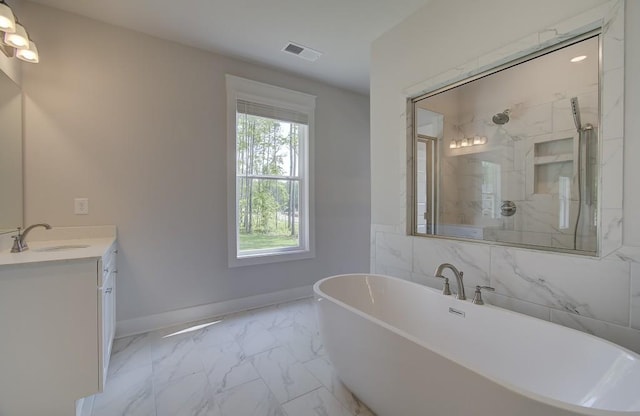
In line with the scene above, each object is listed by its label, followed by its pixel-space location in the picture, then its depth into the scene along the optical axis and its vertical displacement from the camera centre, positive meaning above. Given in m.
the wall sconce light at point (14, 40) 1.57 +1.03
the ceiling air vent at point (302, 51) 2.67 +1.54
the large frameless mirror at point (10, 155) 1.83 +0.34
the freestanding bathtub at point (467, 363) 0.96 -0.70
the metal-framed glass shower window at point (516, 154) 1.56 +0.38
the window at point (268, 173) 2.90 +0.36
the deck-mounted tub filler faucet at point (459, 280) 1.68 -0.47
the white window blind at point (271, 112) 2.94 +1.04
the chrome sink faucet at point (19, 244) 1.65 -0.25
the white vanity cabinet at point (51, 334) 1.35 -0.67
